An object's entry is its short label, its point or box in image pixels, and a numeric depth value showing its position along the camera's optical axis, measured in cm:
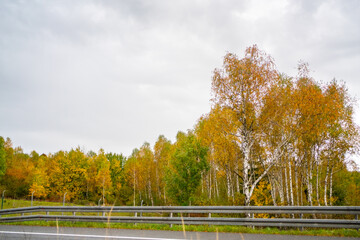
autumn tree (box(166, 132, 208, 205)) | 3547
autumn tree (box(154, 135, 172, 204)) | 5459
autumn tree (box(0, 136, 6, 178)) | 5388
